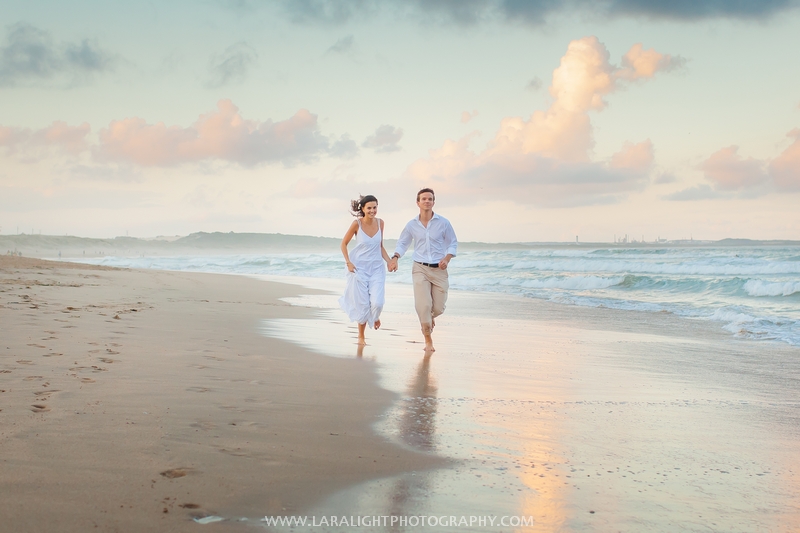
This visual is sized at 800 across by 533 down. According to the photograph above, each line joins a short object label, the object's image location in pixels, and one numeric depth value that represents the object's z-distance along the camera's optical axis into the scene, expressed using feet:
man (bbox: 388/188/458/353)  24.35
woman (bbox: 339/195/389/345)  25.57
